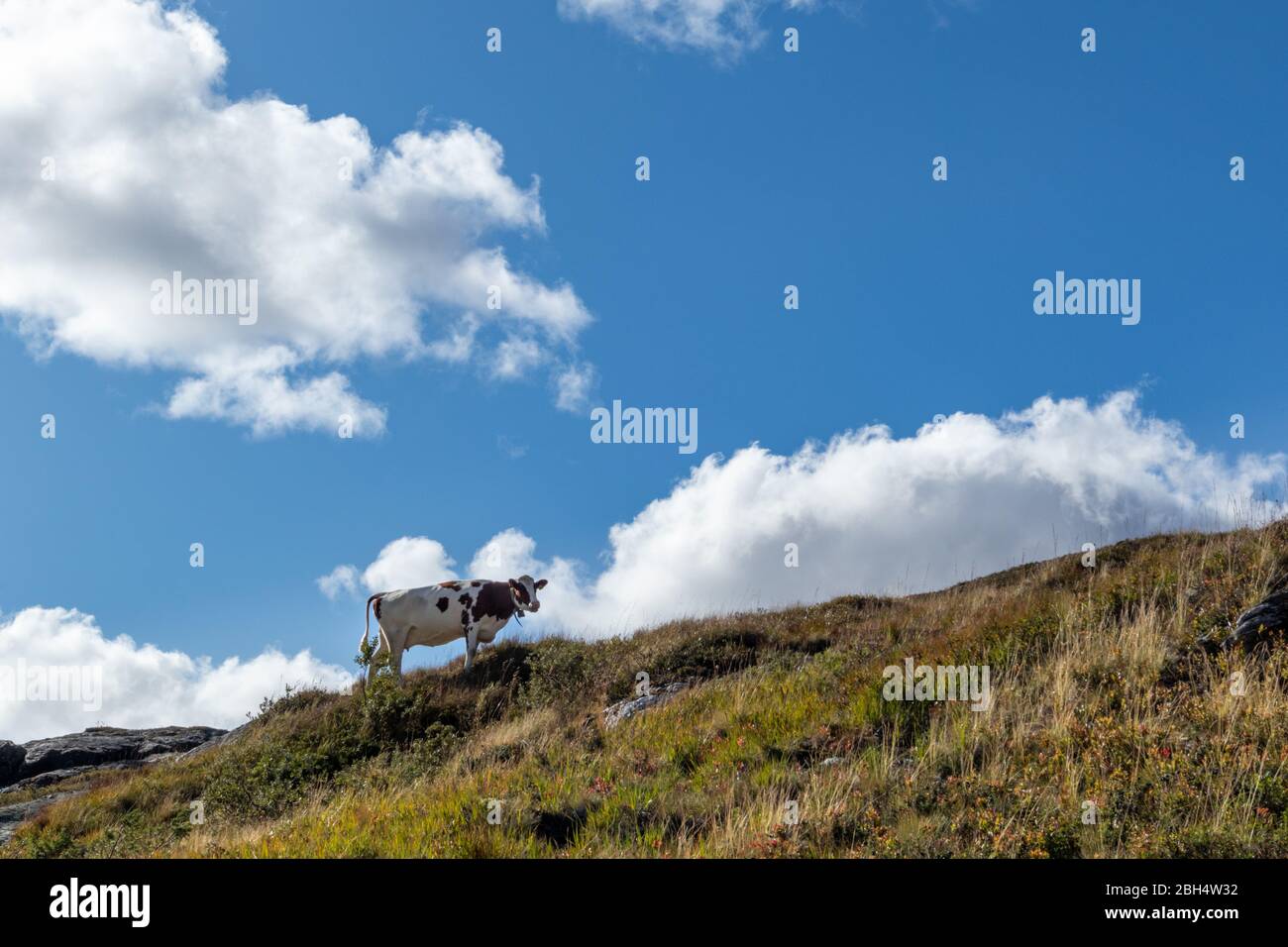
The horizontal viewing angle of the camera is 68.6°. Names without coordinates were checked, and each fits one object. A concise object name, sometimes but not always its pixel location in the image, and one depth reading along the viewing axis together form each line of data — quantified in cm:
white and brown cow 2317
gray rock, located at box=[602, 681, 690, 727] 1478
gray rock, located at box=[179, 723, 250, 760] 2311
